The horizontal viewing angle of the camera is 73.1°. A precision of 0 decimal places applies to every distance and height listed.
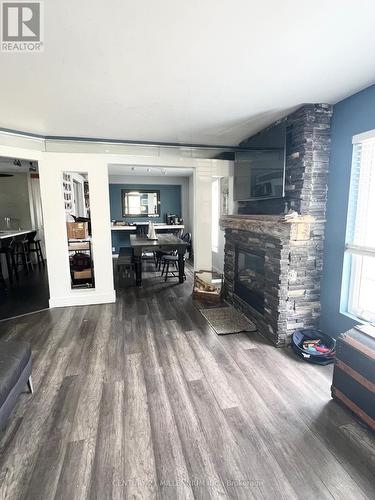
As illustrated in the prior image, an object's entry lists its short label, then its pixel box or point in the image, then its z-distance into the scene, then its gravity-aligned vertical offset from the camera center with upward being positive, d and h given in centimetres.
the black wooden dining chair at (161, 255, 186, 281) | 503 -98
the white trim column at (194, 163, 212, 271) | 408 -12
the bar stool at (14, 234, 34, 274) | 537 -89
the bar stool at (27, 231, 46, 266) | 590 -92
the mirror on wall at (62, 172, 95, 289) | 374 -55
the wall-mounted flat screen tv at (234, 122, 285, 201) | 272 +49
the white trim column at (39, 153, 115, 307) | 348 -25
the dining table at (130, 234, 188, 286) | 443 -64
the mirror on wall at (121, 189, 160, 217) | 762 +22
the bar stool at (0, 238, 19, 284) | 461 -77
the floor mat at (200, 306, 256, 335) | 301 -140
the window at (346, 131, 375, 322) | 223 -20
